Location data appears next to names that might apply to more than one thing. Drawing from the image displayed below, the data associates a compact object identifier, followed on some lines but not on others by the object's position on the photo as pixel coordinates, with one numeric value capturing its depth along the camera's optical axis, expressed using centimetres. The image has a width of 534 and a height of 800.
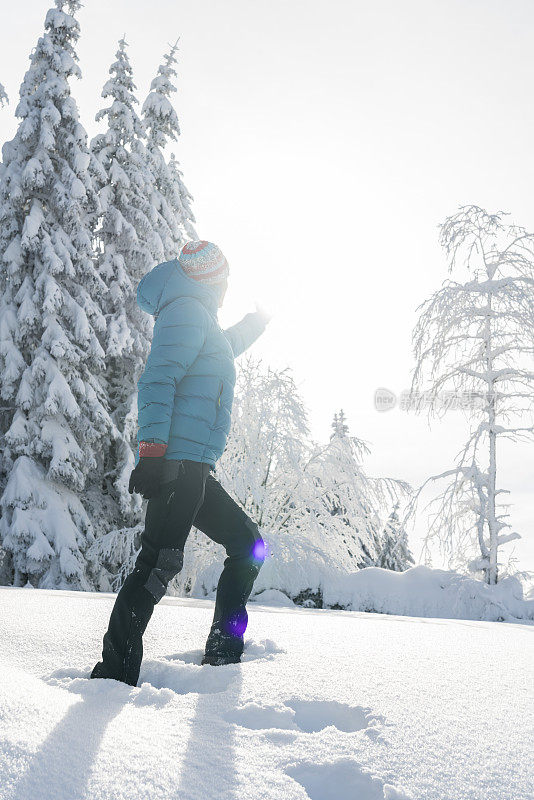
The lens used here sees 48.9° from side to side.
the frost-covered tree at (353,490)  1244
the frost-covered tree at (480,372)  1232
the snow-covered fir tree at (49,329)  1264
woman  232
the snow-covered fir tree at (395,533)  1185
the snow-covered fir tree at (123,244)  1595
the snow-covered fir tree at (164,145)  1839
